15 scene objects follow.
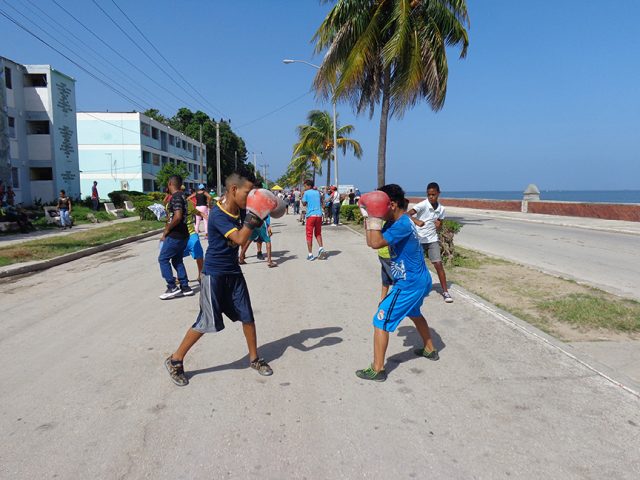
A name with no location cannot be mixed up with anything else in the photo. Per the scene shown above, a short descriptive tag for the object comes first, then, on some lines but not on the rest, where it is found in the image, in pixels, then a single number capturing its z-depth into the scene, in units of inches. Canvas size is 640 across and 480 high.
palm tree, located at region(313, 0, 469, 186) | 627.5
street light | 1076.9
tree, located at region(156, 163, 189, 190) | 1708.7
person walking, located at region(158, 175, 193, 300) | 263.1
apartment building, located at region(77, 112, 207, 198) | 1817.2
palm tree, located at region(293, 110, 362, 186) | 1331.2
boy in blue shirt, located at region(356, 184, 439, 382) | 152.2
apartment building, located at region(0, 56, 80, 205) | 1156.5
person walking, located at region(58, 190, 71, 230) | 737.6
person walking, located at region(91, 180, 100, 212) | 1071.6
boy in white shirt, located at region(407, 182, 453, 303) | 254.8
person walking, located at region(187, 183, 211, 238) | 367.4
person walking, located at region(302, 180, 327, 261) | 407.2
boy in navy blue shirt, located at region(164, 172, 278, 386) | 150.2
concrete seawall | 835.4
